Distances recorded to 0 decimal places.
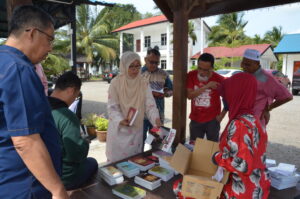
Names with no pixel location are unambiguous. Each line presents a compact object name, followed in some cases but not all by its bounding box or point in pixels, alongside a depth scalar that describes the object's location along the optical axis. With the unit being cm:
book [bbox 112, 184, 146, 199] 162
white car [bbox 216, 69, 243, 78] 1570
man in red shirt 272
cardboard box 151
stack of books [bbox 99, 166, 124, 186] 184
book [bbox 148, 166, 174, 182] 192
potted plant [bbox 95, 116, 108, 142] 470
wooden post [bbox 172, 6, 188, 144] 270
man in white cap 258
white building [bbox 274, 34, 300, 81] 1650
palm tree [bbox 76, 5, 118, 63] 2388
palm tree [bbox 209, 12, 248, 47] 2812
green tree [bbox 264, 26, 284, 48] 3275
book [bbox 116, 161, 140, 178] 197
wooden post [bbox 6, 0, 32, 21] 196
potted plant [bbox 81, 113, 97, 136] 495
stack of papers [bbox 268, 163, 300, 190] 190
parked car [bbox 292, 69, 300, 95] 1302
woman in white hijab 246
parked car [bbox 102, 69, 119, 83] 2149
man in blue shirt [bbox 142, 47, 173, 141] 306
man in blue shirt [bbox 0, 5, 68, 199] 96
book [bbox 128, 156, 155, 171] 209
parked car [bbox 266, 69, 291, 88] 1177
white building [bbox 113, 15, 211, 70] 2397
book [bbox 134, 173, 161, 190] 179
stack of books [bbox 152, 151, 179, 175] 209
